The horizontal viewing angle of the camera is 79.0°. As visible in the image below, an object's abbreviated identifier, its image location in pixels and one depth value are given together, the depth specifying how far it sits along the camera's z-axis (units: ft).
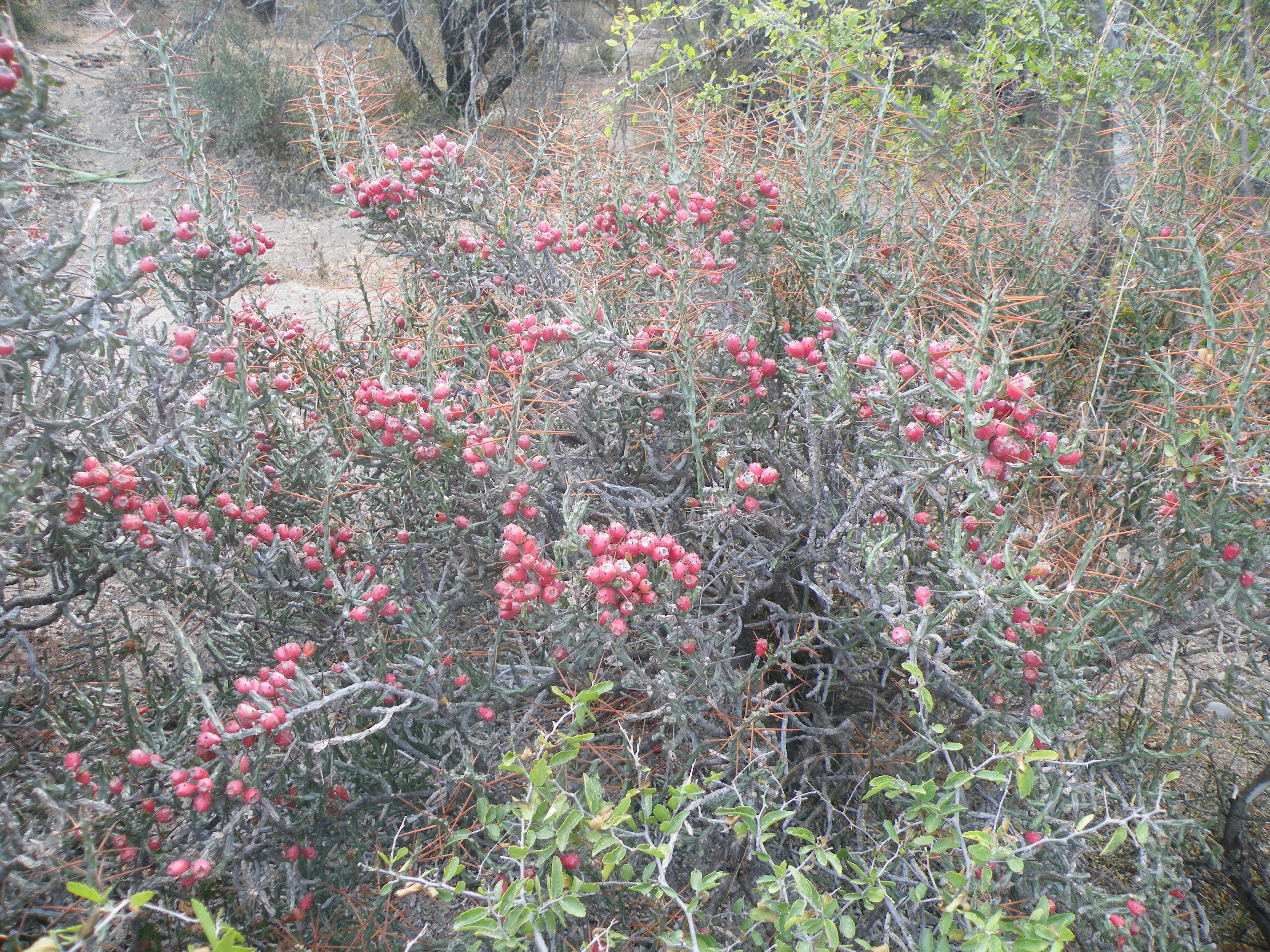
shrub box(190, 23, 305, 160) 23.98
